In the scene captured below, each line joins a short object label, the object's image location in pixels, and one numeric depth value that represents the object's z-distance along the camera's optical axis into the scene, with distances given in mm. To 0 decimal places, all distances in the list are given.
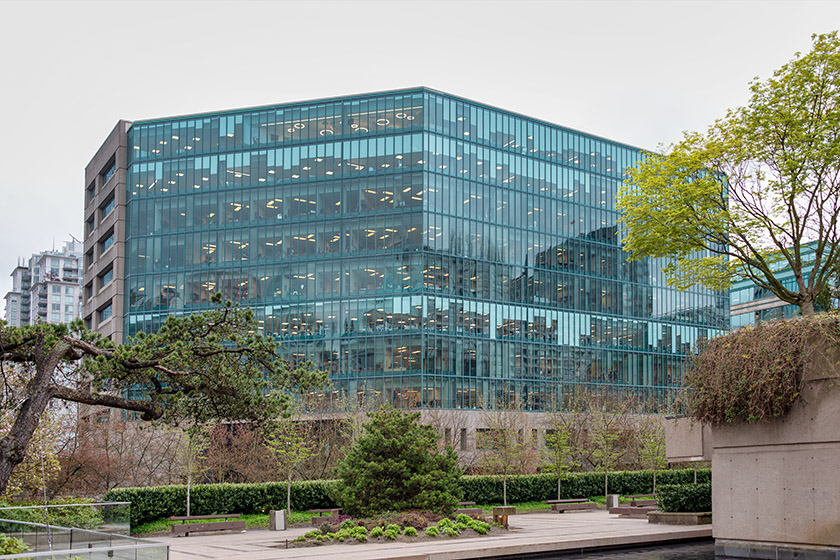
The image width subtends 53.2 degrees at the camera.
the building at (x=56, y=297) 195875
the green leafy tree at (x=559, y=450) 45125
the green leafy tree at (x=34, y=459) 25438
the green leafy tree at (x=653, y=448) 48219
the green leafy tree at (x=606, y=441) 46812
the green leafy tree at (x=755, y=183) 20078
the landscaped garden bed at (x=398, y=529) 22891
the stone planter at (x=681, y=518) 25531
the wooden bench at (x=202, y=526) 27766
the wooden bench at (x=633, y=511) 31408
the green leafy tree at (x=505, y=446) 44094
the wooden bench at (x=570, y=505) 39531
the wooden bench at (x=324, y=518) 28798
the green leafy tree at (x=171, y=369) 15555
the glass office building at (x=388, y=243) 68812
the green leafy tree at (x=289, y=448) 34562
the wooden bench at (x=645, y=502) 37750
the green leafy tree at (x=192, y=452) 33903
